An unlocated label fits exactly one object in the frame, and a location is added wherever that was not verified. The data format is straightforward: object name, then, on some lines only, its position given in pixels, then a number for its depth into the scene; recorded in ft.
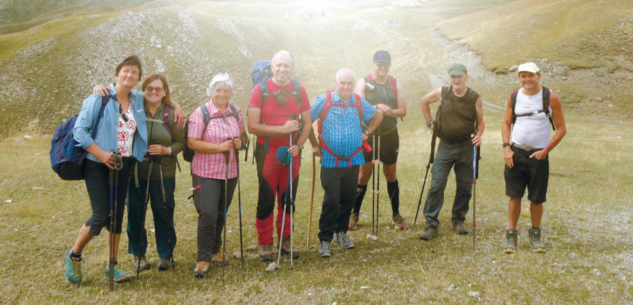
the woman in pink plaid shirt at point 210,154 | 16.90
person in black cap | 22.06
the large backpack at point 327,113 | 18.85
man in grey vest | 21.44
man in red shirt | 17.31
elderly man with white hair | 18.79
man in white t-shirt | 18.56
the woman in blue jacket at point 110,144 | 14.59
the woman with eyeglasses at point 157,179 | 16.93
